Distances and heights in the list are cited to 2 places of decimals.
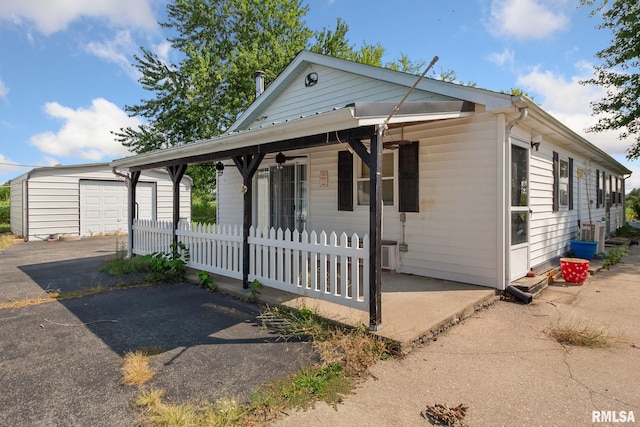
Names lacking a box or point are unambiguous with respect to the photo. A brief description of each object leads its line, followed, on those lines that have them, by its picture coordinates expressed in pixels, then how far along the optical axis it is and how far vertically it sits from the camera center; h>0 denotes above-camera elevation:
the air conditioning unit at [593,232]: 7.87 -0.52
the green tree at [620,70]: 11.14 +5.00
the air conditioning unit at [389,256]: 5.88 -0.79
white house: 4.04 +0.65
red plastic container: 5.54 -0.99
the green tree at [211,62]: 17.05 +7.73
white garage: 12.64 +0.48
